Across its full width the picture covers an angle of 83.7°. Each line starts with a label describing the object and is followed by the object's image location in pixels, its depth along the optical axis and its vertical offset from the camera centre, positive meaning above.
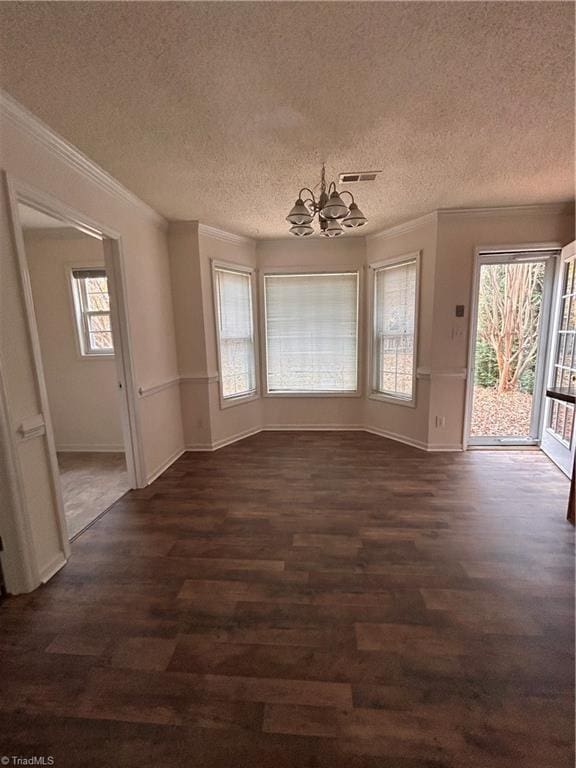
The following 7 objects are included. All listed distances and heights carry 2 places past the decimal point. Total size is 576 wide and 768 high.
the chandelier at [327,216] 2.09 +0.77
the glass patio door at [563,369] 3.17 -0.48
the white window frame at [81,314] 3.75 +0.25
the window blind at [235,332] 4.03 -0.01
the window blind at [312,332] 4.37 -0.04
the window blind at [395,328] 3.87 -0.03
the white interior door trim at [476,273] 3.41 +0.54
